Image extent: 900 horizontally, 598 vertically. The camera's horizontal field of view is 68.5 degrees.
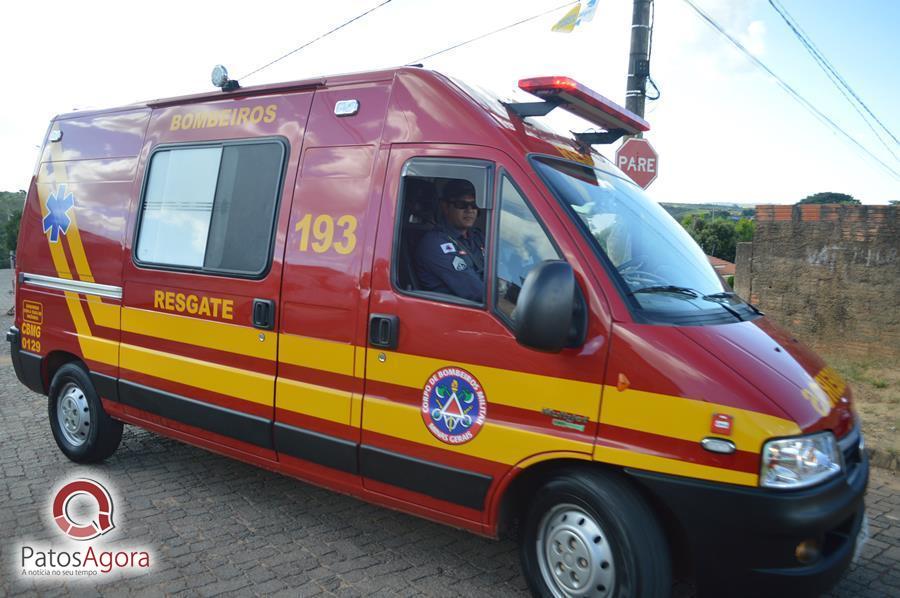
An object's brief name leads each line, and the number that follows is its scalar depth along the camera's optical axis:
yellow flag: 7.03
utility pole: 7.75
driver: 3.30
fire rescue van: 2.63
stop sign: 7.20
